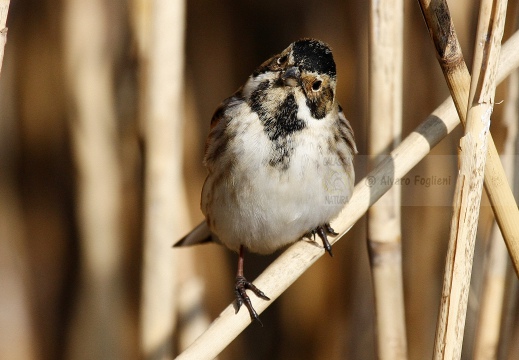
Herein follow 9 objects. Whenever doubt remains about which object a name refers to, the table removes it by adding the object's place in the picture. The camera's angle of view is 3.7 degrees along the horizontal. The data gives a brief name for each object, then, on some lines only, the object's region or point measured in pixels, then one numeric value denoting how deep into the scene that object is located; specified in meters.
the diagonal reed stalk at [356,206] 3.09
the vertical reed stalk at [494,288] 3.17
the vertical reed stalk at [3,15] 3.06
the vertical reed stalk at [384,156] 3.13
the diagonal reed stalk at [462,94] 3.07
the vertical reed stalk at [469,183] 3.06
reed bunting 3.12
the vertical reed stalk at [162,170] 3.16
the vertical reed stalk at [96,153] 3.22
